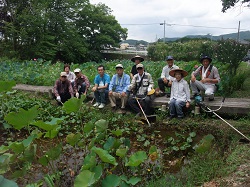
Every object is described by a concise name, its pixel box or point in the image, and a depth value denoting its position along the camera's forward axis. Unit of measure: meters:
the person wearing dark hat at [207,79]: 6.30
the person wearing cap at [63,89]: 7.27
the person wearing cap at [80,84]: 7.58
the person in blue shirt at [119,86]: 6.80
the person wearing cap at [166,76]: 6.71
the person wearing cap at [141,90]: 6.44
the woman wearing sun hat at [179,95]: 5.99
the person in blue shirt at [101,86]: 7.07
